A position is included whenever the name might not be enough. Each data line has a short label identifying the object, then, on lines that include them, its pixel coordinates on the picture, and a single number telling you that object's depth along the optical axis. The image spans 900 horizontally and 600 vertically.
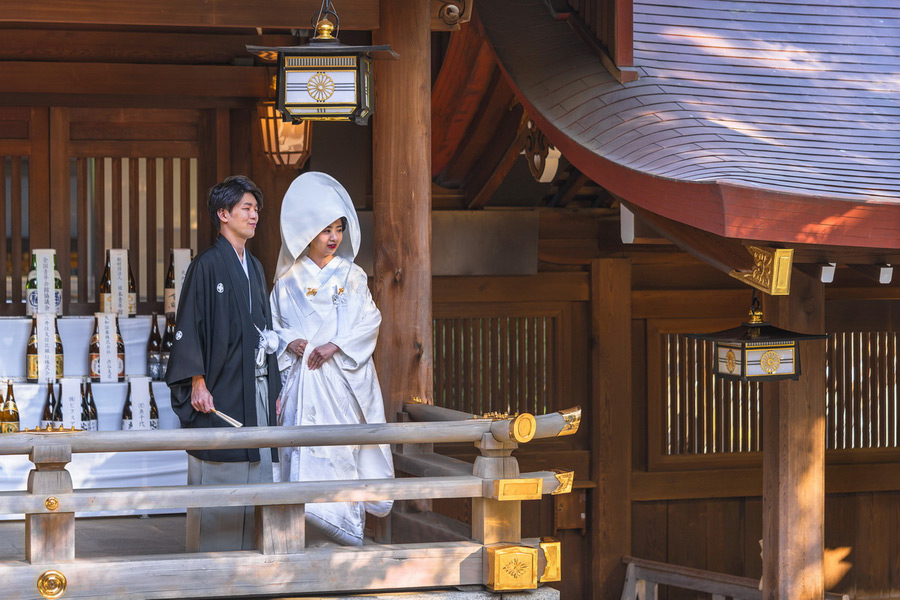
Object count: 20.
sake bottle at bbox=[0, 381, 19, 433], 13.96
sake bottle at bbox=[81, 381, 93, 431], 14.11
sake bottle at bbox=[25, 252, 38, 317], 14.30
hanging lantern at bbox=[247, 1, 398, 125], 11.13
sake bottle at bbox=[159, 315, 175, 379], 14.59
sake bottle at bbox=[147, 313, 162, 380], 14.54
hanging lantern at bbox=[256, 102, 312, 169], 14.39
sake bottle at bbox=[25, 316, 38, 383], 14.03
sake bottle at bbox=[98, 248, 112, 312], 14.57
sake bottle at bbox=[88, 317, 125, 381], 14.23
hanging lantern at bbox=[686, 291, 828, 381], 13.23
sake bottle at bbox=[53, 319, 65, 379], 14.18
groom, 10.09
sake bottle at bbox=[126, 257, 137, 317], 14.63
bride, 10.86
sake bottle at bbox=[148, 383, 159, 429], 14.21
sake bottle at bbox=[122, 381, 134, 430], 14.22
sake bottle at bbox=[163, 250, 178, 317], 14.80
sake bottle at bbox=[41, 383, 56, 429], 14.04
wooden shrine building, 12.31
